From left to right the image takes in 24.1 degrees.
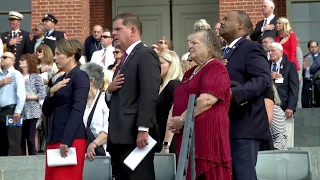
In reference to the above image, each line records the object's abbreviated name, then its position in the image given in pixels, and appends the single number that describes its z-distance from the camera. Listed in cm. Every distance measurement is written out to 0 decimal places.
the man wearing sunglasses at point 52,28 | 1434
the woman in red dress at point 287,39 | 1321
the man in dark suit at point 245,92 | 612
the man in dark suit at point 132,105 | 623
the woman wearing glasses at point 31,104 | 1152
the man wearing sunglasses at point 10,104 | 1127
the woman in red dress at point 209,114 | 573
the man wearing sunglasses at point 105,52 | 1357
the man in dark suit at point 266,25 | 1360
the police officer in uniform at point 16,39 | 1436
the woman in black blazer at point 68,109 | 684
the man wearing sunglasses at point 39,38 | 1416
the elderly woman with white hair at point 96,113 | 833
